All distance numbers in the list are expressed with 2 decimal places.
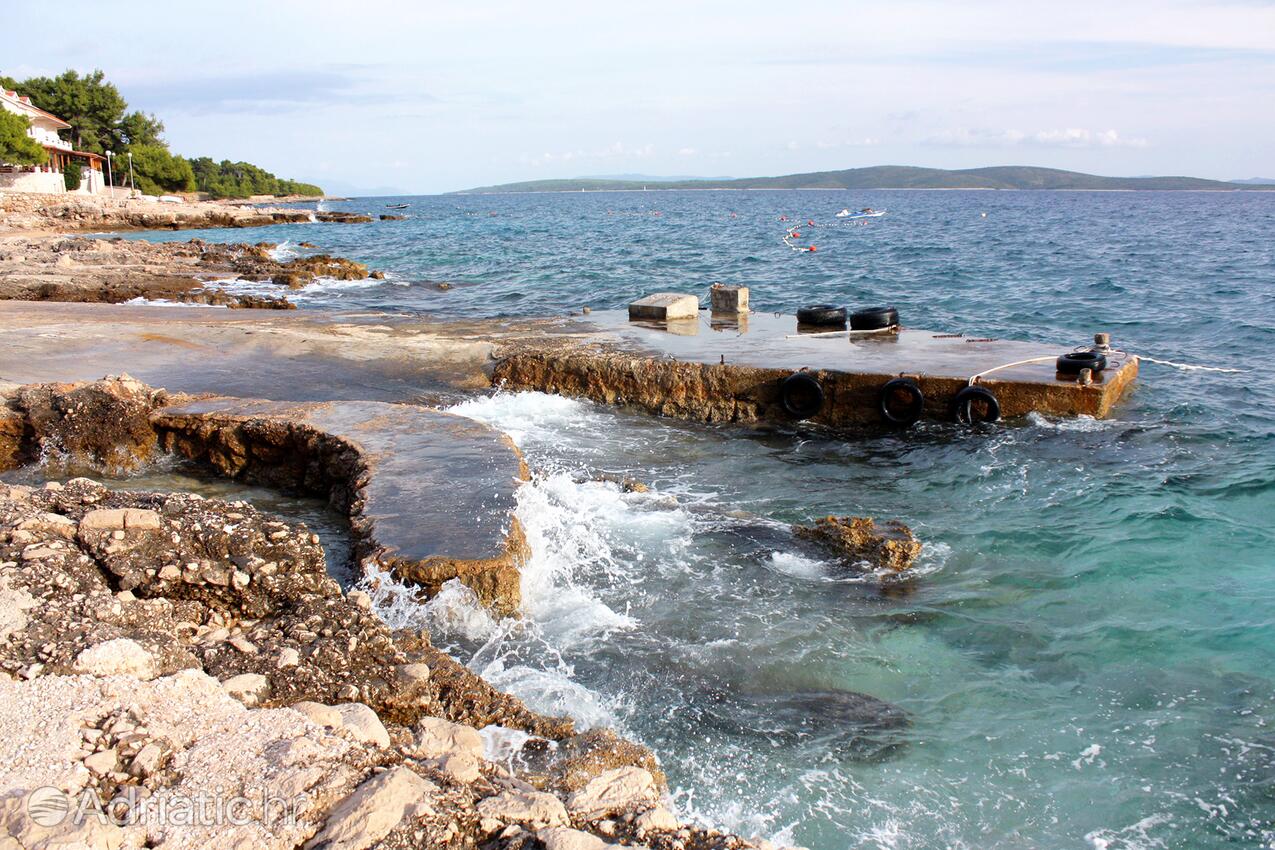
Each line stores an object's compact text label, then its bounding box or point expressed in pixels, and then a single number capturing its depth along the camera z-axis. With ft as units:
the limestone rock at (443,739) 15.25
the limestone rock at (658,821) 13.25
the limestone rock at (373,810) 11.62
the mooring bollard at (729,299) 60.49
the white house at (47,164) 195.72
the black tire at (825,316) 52.90
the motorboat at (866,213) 283.51
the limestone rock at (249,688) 15.43
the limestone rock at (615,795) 13.76
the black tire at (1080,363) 40.78
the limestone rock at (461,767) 13.69
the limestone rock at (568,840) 11.85
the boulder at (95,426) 33.40
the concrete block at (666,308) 57.77
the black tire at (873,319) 52.01
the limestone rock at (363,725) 14.45
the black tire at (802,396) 41.70
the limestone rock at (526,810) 12.58
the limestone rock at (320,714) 14.67
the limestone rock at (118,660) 14.83
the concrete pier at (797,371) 40.50
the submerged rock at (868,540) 26.99
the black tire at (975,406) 39.60
